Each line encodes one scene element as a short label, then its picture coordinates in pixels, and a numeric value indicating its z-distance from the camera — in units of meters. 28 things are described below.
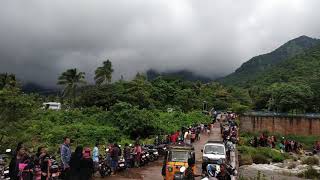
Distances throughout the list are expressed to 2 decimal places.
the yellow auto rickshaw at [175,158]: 9.58
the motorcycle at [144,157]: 13.33
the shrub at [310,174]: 16.98
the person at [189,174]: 7.36
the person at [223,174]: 7.51
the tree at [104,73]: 52.62
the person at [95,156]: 10.44
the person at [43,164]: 7.49
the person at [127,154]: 12.27
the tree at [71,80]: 50.20
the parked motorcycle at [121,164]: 11.69
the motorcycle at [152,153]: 14.27
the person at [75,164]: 7.15
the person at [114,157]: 11.08
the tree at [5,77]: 34.34
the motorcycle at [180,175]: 7.42
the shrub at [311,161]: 20.88
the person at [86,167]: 7.18
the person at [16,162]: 7.12
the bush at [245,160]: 18.02
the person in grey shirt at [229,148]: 14.71
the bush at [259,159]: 19.59
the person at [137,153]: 12.89
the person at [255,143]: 22.55
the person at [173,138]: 17.54
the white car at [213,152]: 12.66
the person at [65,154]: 8.28
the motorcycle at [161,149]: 15.64
